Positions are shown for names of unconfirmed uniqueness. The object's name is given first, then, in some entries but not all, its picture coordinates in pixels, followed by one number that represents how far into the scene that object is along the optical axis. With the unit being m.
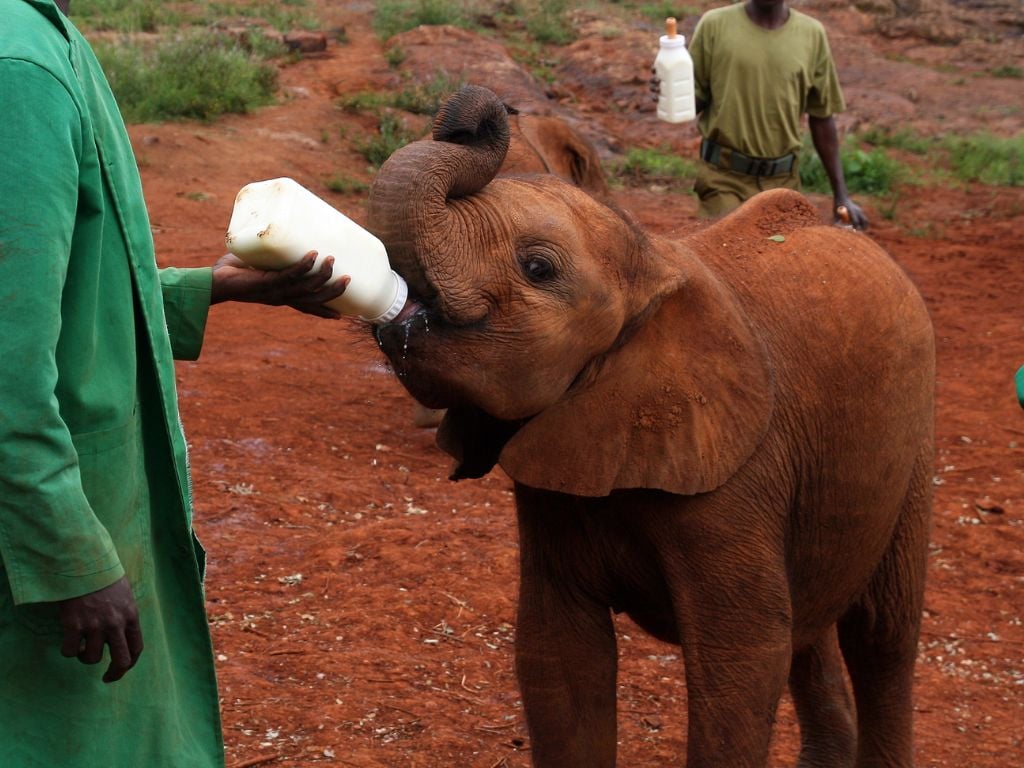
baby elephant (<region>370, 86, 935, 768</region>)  3.05
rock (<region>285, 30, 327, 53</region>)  18.83
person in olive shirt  7.46
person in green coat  2.31
